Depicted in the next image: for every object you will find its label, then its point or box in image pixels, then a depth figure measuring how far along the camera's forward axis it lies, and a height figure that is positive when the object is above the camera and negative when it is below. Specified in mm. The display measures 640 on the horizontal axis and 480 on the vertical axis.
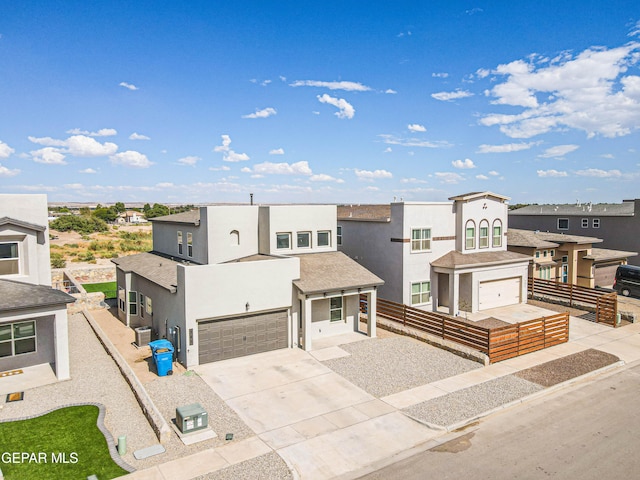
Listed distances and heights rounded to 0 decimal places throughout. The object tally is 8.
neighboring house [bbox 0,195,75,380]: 16297 -2588
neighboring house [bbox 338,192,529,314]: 25500 -2322
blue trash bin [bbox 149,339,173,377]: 16547 -5227
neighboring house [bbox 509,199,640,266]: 40312 -708
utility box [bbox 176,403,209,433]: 12273 -5570
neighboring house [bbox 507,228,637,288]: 31359 -3276
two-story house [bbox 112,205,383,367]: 17953 -2970
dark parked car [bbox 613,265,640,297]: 31625 -4824
